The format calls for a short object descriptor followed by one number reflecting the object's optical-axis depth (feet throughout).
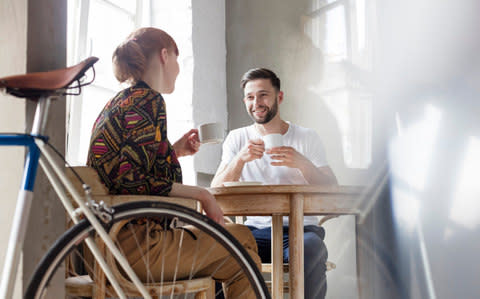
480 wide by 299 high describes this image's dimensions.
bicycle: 3.28
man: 7.14
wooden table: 5.84
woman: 4.55
